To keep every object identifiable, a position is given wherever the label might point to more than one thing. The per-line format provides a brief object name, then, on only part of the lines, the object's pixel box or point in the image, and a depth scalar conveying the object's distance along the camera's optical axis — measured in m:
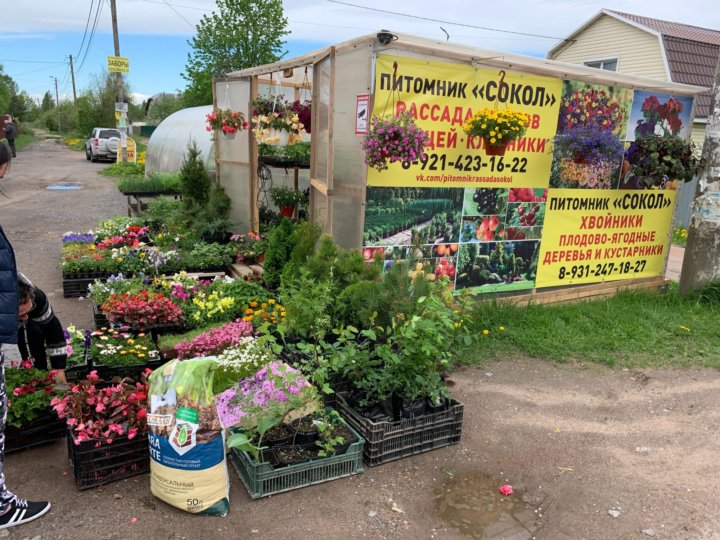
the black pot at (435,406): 3.97
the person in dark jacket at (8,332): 3.02
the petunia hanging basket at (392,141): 5.18
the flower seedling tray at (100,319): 5.75
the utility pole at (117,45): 20.52
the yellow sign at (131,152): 24.13
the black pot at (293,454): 3.45
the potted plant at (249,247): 8.09
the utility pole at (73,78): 55.62
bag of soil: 3.10
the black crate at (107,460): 3.33
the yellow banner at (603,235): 7.13
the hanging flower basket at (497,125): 5.65
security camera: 5.07
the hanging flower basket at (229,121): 8.31
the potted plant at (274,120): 7.38
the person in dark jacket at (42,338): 4.12
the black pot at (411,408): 3.86
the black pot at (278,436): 3.56
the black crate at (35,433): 3.71
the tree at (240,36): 19.97
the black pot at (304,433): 3.63
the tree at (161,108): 51.30
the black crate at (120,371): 4.43
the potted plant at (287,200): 9.00
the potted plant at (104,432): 3.34
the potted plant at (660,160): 7.03
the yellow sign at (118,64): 18.66
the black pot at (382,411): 3.82
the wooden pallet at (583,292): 7.12
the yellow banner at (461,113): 5.48
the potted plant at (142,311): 5.39
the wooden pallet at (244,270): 7.40
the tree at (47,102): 86.82
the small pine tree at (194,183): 10.01
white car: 28.73
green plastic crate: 3.35
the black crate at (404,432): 3.74
